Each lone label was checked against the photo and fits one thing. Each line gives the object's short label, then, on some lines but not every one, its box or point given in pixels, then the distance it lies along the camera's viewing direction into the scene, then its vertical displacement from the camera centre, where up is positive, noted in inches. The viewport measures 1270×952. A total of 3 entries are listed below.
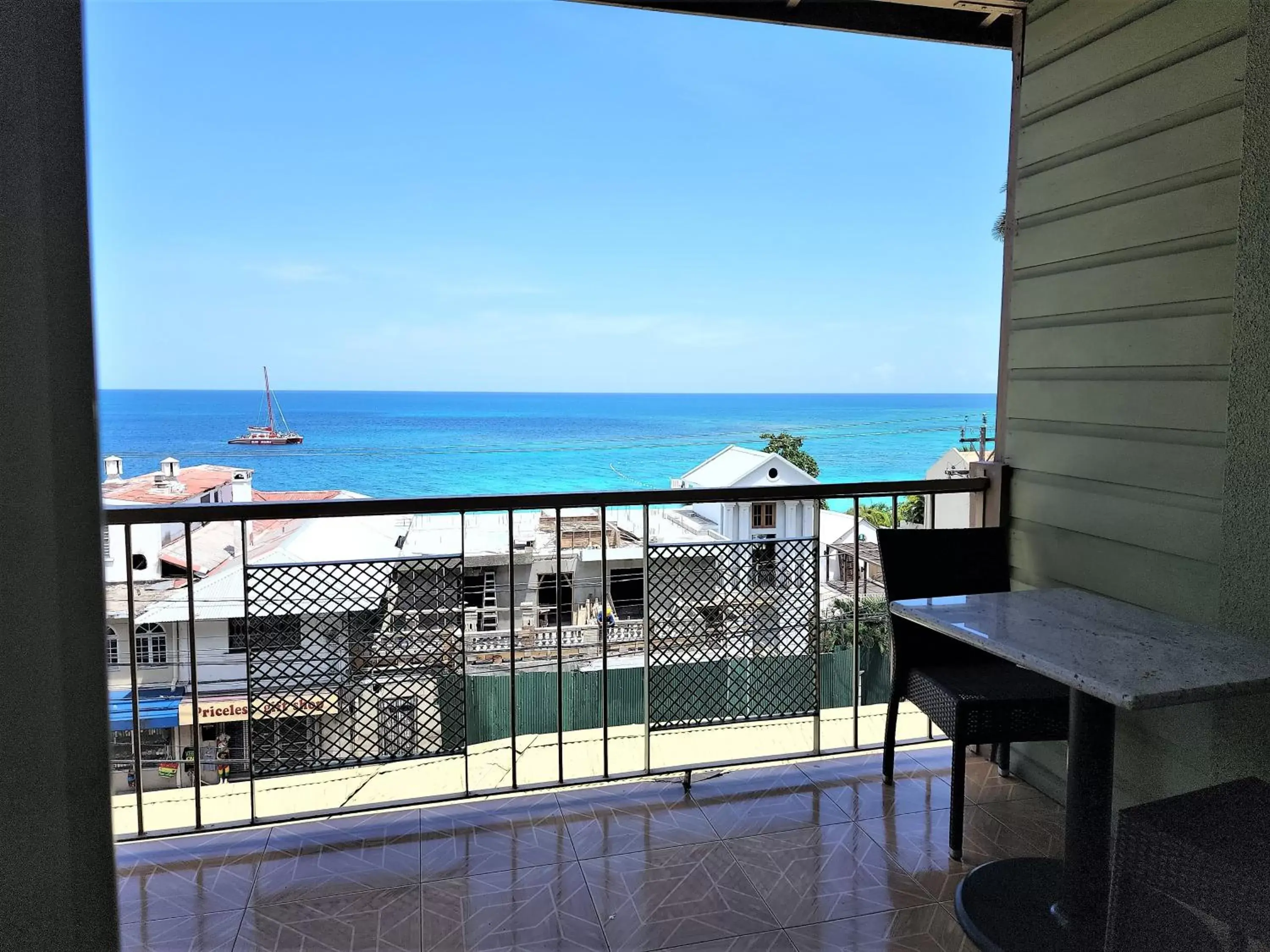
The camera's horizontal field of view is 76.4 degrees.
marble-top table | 60.8 -19.9
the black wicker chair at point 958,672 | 87.2 -30.9
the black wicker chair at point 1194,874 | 52.4 -31.2
